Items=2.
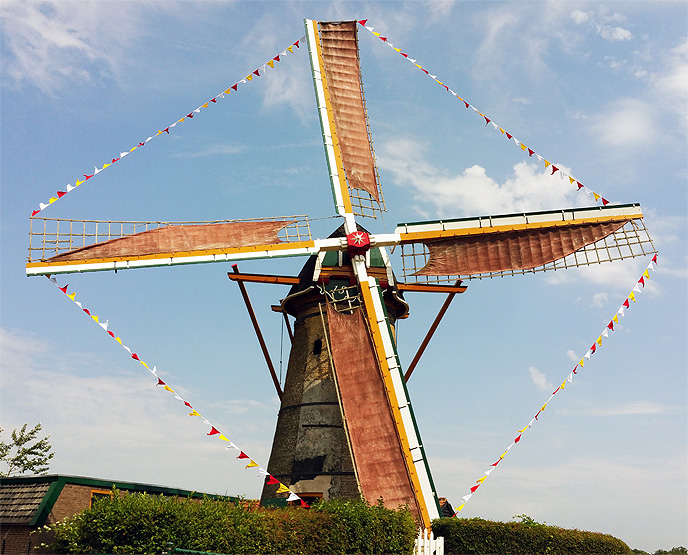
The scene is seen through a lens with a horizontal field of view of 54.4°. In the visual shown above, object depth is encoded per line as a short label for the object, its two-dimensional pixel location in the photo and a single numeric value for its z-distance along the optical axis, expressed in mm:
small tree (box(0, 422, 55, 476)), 24109
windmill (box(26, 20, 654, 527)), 15398
